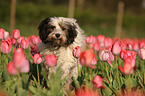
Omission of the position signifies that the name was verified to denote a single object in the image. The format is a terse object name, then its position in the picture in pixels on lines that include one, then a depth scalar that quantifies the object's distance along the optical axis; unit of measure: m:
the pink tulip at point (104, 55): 4.44
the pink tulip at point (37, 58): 4.16
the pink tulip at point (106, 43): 7.38
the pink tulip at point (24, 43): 5.63
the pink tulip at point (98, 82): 3.25
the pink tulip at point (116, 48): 4.31
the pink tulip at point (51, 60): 3.44
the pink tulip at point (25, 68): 2.94
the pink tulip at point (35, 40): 7.00
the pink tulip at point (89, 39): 6.83
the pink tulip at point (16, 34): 6.16
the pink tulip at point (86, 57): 3.08
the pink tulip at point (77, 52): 4.31
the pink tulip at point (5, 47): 4.19
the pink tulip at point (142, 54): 4.44
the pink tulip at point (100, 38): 7.68
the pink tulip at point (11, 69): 2.78
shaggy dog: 6.12
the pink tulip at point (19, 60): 2.71
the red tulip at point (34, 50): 5.83
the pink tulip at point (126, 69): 3.35
